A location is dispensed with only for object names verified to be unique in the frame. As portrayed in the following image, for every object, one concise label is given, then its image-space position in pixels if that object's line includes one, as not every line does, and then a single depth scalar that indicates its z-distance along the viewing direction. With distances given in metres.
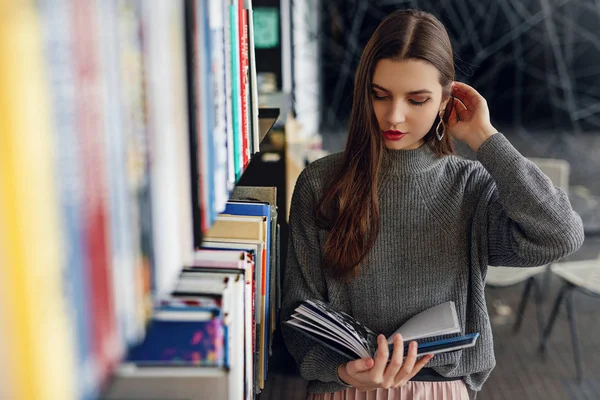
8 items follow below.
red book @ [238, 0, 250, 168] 0.66
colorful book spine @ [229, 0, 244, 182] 0.61
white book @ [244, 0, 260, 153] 0.73
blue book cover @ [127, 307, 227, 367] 0.48
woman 1.06
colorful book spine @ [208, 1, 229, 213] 0.51
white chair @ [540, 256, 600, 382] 2.46
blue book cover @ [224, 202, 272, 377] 0.87
